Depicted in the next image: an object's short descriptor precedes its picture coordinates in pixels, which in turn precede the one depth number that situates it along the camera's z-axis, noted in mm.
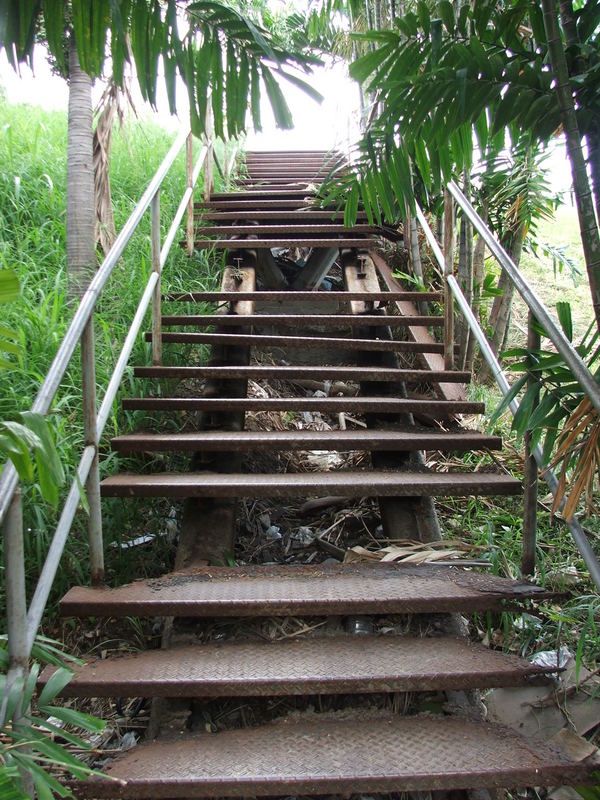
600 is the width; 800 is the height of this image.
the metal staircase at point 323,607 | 1502
